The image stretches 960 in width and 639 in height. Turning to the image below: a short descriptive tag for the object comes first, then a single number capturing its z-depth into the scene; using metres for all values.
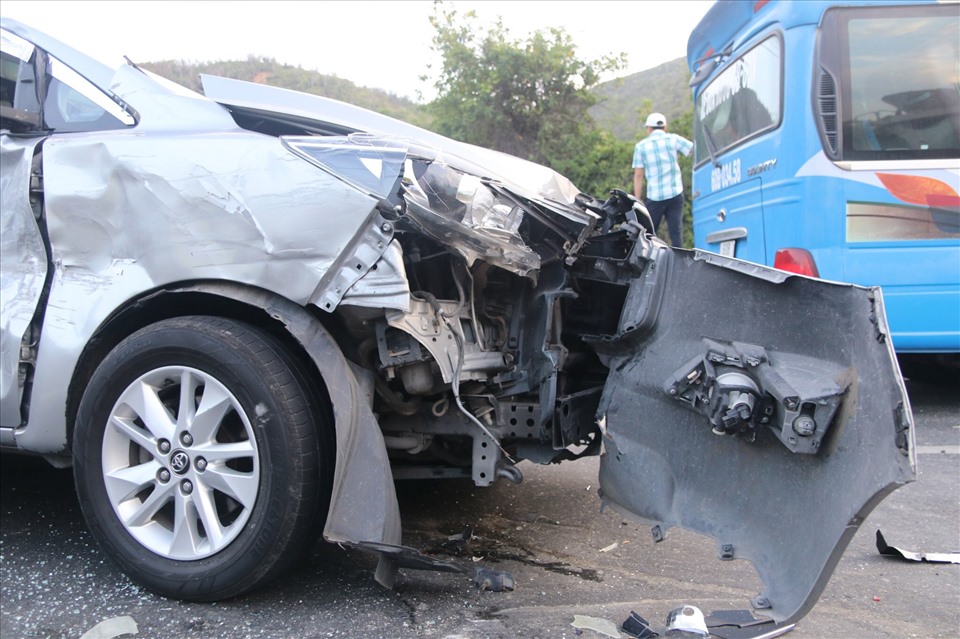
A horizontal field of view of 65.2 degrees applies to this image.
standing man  7.83
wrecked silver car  2.43
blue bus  4.86
